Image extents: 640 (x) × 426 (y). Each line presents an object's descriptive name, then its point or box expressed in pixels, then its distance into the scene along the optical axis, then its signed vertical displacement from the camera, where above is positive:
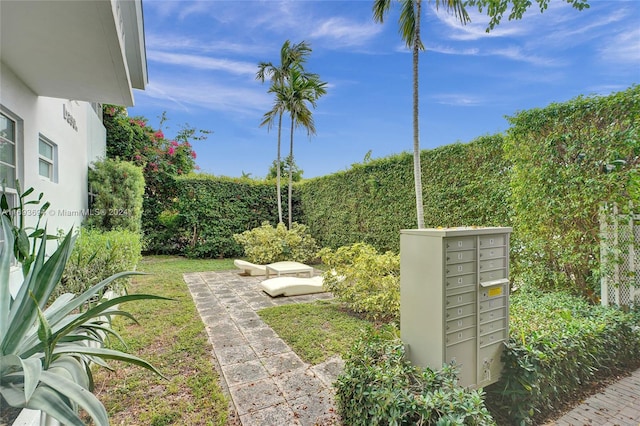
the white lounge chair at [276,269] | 8.08 -1.56
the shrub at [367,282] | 4.88 -1.25
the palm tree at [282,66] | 11.55 +5.92
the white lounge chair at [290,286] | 6.43 -1.64
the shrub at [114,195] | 8.34 +0.59
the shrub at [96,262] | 4.27 -0.77
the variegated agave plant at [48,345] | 1.38 -0.79
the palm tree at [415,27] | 6.36 +4.25
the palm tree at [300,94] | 11.27 +4.68
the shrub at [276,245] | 10.64 -1.16
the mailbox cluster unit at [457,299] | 2.36 -0.73
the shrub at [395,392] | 1.88 -1.26
